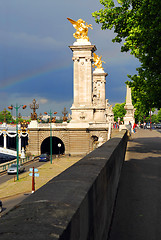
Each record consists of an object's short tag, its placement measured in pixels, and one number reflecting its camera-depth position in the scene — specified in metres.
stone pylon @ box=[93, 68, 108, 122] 90.91
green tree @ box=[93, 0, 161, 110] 13.80
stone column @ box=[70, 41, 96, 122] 63.50
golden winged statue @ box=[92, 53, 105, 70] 90.07
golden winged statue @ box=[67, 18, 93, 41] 64.44
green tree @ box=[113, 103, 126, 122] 139.12
